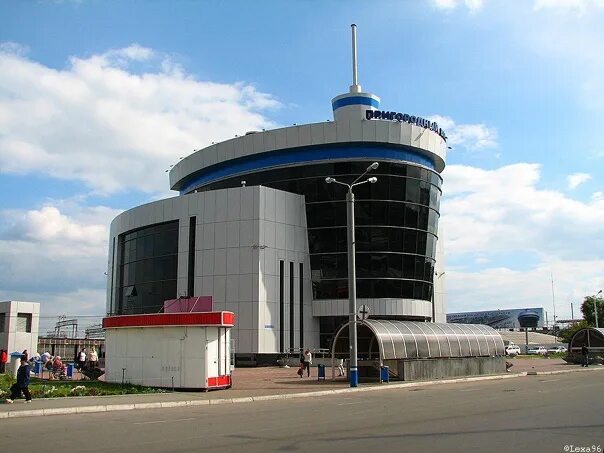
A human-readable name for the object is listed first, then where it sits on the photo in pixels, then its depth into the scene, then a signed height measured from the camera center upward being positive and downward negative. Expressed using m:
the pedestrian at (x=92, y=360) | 34.02 -1.61
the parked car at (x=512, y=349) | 85.28 -2.72
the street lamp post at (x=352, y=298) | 29.82 +1.54
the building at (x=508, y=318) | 179.25 +3.63
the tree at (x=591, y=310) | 116.51 +3.78
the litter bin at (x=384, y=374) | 32.44 -2.23
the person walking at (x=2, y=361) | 37.38 -1.86
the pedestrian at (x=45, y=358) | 41.94 -1.81
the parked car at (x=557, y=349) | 95.06 -2.92
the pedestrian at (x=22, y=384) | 20.84 -1.78
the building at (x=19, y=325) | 46.00 +0.37
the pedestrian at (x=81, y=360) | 37.11 -1.75
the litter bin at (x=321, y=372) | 34.81 -2.29
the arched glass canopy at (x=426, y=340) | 33.81 -0.59
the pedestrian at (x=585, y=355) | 50.28 -1.98
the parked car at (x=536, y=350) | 92.25 -3.08
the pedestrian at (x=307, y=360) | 39.06 -1.84
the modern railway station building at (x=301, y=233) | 56.09 +9.09
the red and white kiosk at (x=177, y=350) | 27.23 -0.87
